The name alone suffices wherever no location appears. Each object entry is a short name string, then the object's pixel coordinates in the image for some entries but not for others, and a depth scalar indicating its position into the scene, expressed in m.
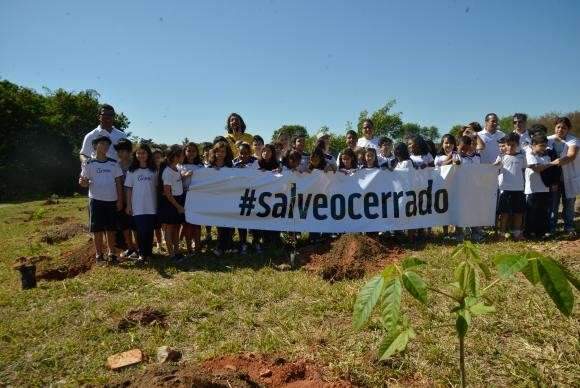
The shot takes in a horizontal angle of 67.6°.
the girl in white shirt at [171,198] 6.57
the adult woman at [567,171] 7.20
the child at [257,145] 7.98
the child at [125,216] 6.73
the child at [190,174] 6.98
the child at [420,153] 7.49
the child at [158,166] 6.73
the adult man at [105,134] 6.69
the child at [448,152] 7.33
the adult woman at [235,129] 8.05
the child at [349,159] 7.52
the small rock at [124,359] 3.39
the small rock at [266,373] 3.09
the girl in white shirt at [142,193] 6.44
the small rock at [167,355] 3.40
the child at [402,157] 7.20
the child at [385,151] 7.79
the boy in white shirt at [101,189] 6.37
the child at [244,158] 7.22
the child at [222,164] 6.96
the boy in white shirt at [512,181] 6.93
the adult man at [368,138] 8.59
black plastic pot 5.52
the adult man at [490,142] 7.63
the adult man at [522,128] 7.67
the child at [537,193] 6.91
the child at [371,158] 7.47
